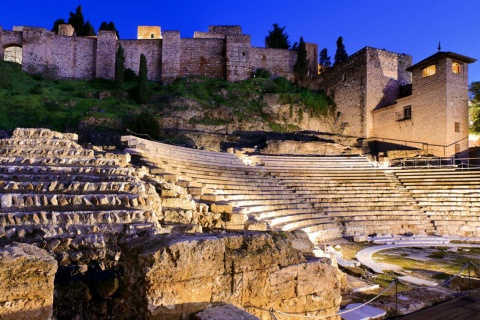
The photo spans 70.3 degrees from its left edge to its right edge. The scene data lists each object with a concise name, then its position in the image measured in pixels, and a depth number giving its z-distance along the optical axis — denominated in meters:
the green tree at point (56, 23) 42.03
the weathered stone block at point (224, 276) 2.72
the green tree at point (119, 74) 30.94
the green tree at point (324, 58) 49.52
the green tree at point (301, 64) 36.81
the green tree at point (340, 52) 41.62
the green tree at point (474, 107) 22.34
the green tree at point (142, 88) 28.42
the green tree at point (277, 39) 42.28
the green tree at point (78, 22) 41.06
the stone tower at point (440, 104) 21.84
